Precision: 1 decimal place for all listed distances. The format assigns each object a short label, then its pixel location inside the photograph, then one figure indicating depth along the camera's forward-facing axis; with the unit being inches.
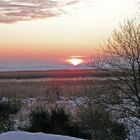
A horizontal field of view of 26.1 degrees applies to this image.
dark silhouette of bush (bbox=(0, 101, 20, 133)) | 541.0
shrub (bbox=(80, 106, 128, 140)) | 608.2
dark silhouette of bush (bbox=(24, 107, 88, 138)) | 458.3
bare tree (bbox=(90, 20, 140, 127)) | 832.0
